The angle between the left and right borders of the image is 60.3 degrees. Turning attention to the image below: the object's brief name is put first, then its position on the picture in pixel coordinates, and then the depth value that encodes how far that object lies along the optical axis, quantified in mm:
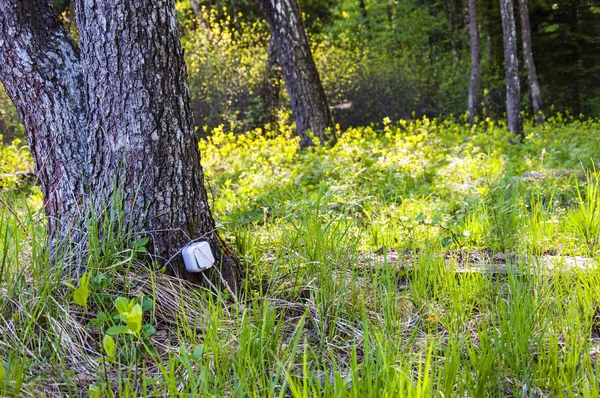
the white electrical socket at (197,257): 2320
